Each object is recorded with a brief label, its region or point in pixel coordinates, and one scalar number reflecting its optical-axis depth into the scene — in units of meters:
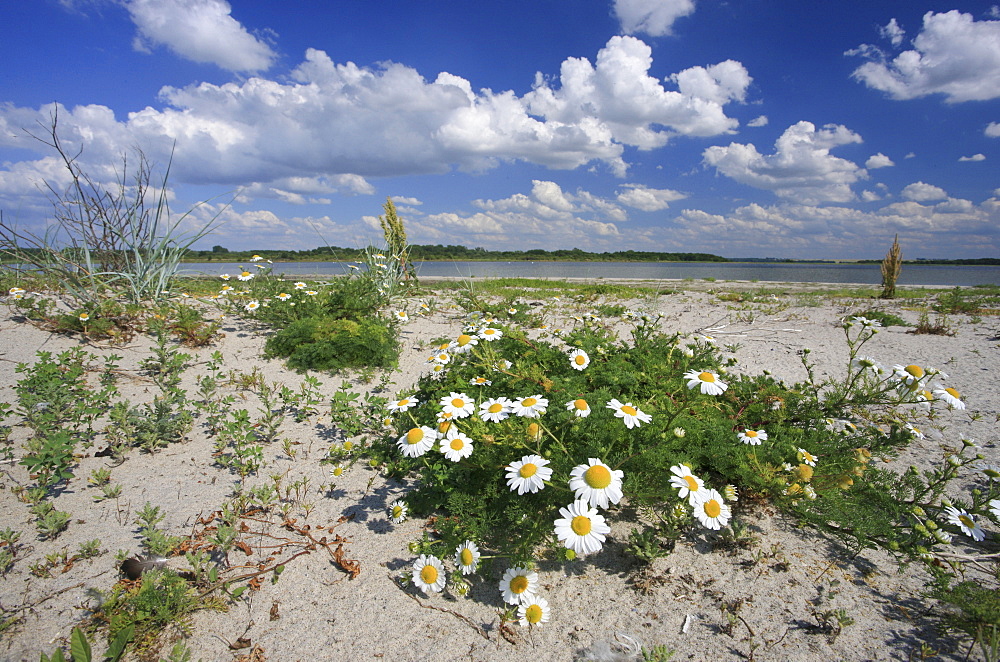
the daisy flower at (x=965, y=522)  0.43
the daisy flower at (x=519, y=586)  0.40
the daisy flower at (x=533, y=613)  0.39
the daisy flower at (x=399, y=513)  0.49
